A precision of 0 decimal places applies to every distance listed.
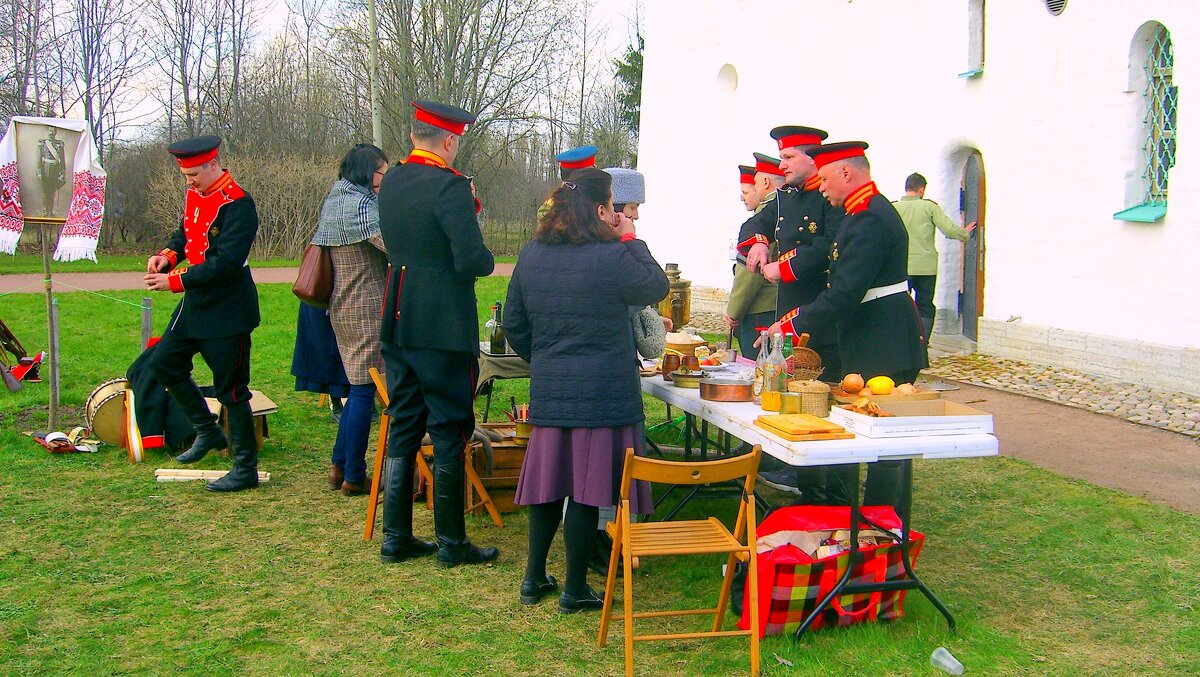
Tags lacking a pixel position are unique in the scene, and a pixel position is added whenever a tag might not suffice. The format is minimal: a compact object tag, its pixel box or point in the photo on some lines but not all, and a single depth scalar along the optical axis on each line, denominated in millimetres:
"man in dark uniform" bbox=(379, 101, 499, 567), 4480
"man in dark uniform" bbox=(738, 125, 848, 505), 5219
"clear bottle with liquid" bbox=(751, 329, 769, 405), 4495
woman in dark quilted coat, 4023
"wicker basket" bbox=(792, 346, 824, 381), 4343
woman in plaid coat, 5613
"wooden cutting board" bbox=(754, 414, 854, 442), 3729
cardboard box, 3736
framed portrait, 6992
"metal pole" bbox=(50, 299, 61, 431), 7129
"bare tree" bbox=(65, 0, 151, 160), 28969
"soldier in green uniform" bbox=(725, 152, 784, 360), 6090
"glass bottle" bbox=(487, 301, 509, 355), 6057
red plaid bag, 3867
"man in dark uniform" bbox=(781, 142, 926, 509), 4516
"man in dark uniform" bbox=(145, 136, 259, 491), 5695
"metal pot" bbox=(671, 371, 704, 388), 4816
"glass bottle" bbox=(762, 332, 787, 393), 4230
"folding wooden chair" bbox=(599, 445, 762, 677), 3648
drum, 6828
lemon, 4027
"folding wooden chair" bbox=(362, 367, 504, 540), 5098
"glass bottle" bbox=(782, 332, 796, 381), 4332
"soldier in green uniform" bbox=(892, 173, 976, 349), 10195
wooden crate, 5574
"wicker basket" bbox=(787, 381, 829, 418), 4078
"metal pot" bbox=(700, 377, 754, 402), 4461
